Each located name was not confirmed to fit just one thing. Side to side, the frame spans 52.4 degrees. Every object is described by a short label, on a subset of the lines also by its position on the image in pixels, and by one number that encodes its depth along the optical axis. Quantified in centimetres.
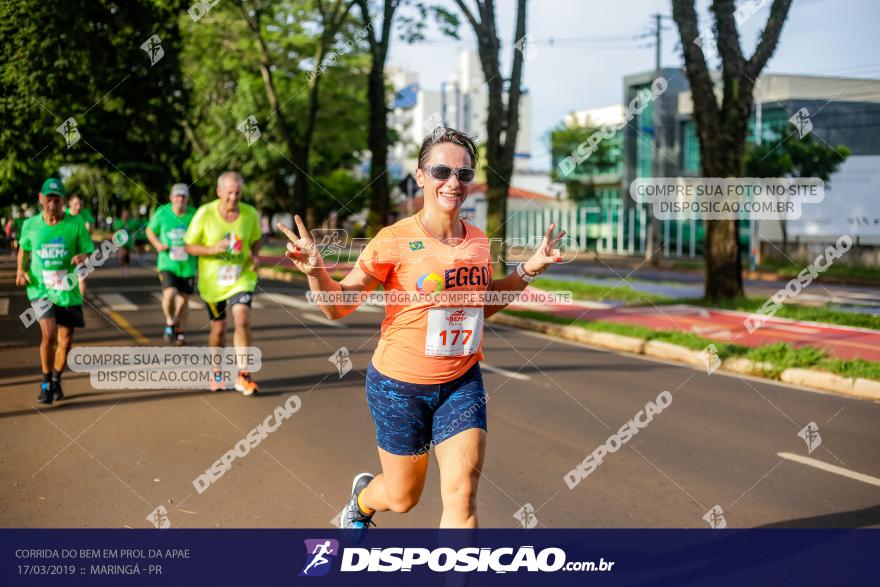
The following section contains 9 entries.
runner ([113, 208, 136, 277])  2784
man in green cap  812
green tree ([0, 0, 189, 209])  1522
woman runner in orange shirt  379
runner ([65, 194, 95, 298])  1211
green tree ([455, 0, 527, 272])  2016
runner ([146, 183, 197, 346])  1170
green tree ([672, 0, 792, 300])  1549
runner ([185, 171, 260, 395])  837
